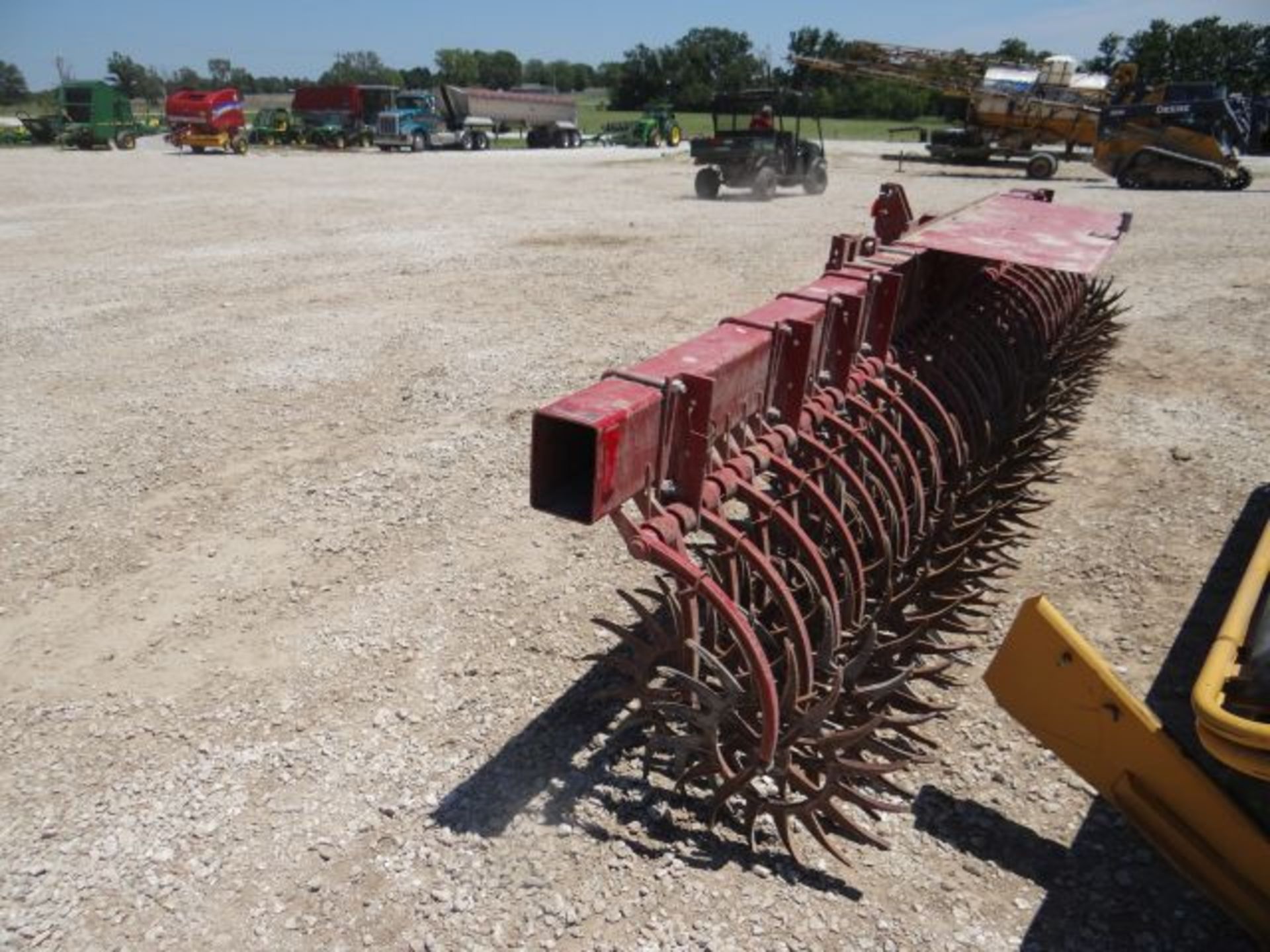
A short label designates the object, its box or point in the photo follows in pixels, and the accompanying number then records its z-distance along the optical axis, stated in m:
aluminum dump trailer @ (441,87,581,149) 27.06
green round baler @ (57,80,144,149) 23.27
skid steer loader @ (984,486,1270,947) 1.73
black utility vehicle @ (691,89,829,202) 14.20
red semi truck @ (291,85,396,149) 26.03
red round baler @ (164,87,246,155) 23.33
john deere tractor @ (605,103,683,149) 28.19
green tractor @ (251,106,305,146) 26.83
